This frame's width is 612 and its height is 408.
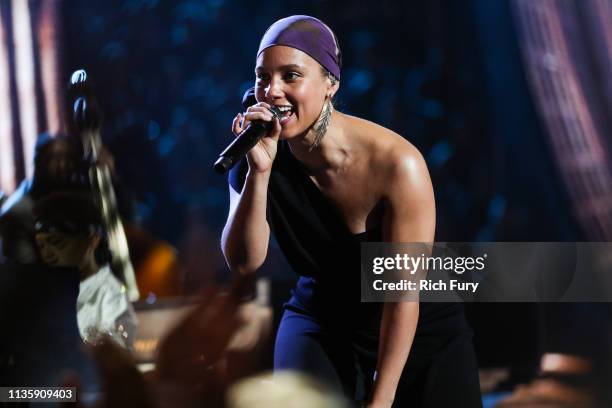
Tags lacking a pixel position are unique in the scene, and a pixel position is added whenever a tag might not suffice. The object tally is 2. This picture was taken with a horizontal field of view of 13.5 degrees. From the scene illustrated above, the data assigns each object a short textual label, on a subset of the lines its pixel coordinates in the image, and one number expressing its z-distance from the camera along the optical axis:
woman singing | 4.73
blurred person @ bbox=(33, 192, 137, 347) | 5.68
